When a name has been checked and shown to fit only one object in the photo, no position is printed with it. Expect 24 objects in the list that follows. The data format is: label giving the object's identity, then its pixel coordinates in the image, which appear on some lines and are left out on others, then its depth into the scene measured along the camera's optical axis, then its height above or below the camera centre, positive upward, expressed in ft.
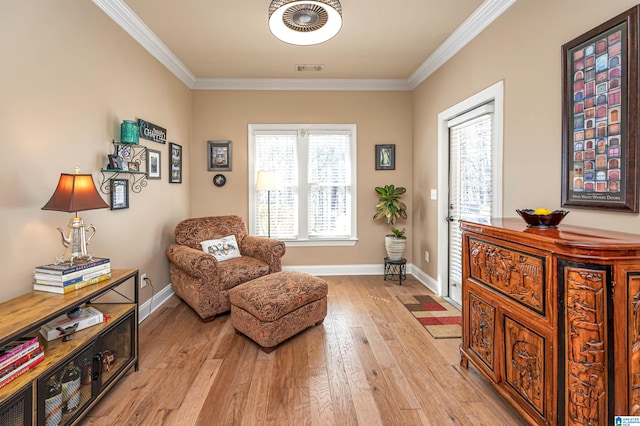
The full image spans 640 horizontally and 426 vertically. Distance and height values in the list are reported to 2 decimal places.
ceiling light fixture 7.45 +4.70
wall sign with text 10.33 +2.72
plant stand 14.35 -2.82
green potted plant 14.35 -0.12
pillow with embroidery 11.80 -1.39
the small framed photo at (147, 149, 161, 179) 10.93 +1.64
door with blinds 9.83 +1.24
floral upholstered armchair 10.06 -1.71
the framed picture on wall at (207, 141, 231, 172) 15.02 +2.65
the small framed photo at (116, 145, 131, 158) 9.20 +1.74
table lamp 6.12 +0.14
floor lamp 13.61 +1.25
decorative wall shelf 8.77 +1.15
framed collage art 5.30 +1.69
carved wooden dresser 4.15 -1.65
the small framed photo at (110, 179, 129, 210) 9.02 +0.50
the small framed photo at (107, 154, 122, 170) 8.66 +1.32
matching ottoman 8.29 -2.60
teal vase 9.07 +2.26
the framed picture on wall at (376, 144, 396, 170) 15.43 +2.57
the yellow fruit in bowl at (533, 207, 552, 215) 5.79 -0.04
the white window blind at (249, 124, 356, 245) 15.30 +1.31
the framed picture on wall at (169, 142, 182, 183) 12.75 +1.96
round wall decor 15.03 +1.43
